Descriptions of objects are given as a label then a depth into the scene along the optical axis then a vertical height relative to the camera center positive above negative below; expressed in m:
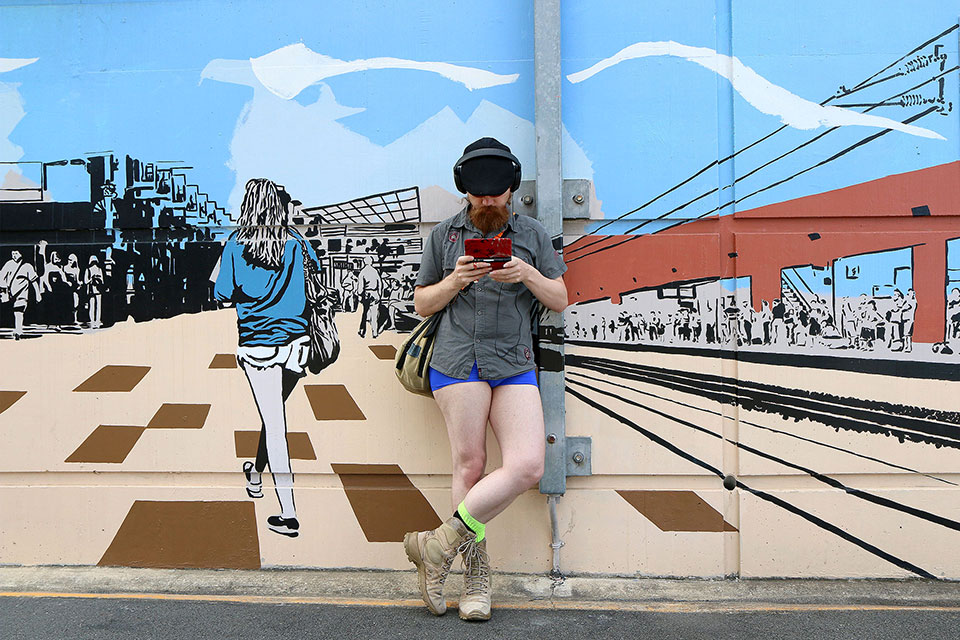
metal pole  3.46 +0.87
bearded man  3.07 -0.14
